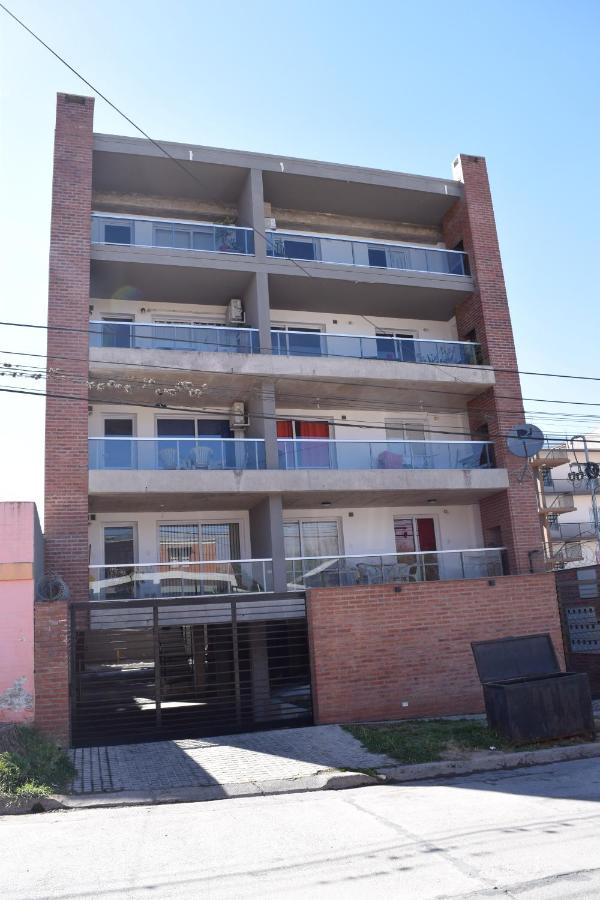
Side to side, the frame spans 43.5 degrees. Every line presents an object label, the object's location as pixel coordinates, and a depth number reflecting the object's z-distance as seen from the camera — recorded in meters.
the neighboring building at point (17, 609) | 12.64
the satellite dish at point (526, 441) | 19.39
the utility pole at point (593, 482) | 21.43
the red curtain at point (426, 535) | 21.56
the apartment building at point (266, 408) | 16.28
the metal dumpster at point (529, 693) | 11.81
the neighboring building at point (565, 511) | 36.34
